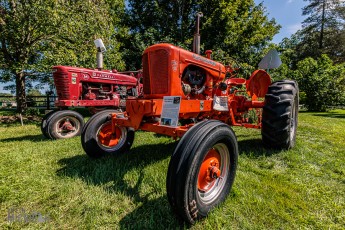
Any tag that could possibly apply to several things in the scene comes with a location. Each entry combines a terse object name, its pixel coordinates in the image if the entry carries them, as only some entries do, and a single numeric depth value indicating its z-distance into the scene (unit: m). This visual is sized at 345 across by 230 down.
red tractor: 4.77
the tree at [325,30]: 22.61
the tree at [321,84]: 13.07
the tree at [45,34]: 7.32
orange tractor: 1.59
